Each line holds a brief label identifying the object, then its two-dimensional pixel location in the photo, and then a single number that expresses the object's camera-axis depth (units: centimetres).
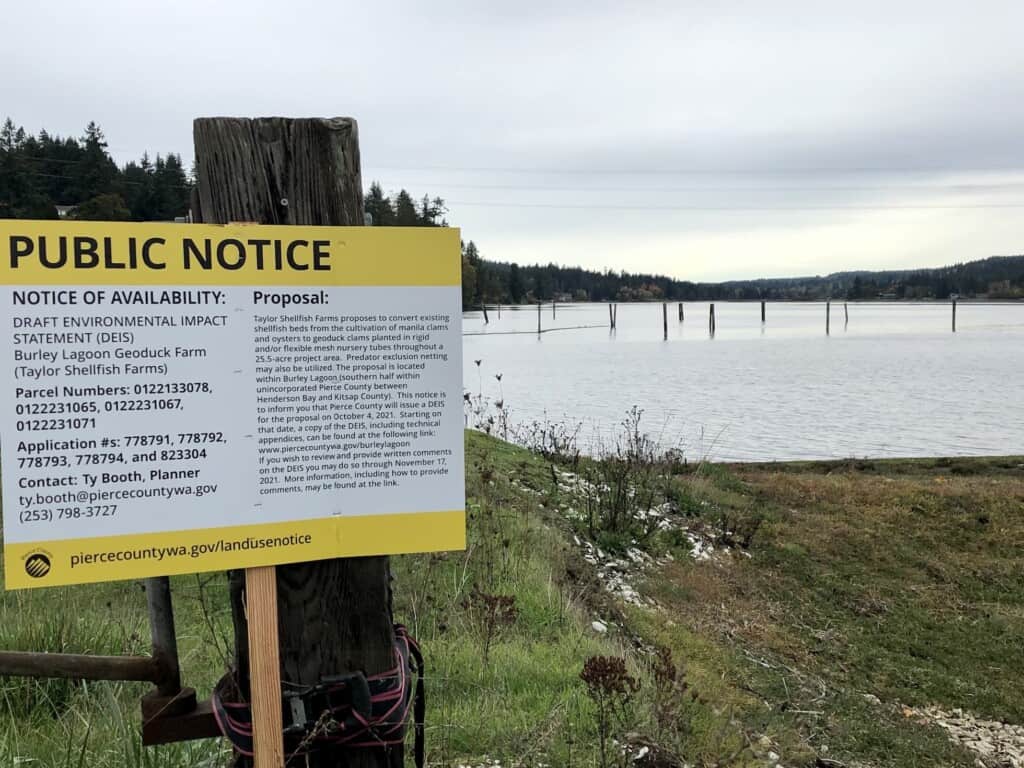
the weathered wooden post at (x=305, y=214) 211
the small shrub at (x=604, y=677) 314
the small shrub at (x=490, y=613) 434
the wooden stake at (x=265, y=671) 207
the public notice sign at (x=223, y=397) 186
